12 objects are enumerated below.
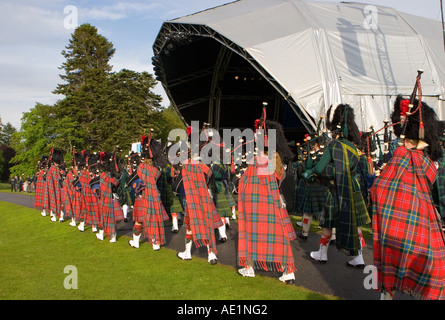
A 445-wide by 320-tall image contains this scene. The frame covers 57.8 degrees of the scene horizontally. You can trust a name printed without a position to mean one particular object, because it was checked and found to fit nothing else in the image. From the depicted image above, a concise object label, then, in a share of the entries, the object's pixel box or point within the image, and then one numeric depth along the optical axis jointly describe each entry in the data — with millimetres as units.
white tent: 14820
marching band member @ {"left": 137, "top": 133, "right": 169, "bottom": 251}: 7664
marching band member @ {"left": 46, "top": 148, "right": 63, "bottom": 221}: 13102
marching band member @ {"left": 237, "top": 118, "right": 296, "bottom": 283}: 5188
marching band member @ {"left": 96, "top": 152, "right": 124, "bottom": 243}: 8797
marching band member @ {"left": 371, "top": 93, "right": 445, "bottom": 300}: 3586
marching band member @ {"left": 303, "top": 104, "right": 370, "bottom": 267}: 5422
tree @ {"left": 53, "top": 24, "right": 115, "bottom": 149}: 38188
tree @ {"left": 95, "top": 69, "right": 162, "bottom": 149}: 37256
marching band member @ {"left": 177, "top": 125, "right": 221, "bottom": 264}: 6508
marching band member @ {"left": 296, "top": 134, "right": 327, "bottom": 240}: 7730
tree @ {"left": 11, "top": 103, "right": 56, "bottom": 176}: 38062
